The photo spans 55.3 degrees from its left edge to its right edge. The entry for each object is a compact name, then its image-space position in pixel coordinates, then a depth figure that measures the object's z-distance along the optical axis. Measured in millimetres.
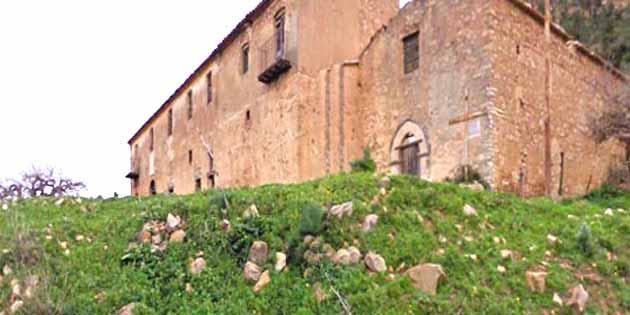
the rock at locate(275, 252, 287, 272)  7404
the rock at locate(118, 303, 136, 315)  6781
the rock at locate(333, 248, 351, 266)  7343
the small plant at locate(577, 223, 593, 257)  8148
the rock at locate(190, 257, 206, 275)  7498
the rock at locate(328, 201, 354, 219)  8031
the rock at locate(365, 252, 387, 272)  7286
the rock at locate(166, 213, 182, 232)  8344
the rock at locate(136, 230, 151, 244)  8203
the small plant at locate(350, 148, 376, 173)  12008
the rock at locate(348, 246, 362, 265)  7387
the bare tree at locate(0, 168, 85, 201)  24875
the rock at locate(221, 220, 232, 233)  8104
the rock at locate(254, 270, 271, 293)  7121
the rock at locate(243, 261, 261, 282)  7309
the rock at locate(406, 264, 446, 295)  6991
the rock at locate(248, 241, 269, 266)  7578
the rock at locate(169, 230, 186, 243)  8070
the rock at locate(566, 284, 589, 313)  6988
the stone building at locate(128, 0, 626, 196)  13797
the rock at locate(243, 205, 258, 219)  8273
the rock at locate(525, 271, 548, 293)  7234
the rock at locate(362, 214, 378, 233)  7966
